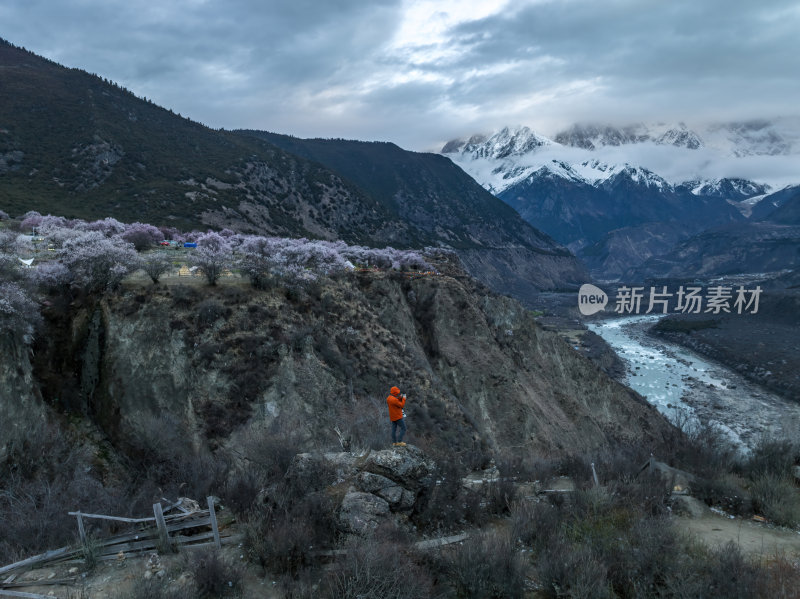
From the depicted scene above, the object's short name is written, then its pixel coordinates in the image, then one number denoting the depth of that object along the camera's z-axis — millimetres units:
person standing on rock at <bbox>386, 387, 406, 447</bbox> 11320
